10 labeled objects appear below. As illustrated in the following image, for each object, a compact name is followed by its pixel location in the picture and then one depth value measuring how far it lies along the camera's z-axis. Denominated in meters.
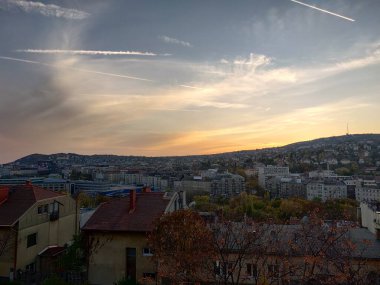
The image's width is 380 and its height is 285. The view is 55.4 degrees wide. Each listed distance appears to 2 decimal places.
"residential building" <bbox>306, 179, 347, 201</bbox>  123.44
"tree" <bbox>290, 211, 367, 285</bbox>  14.44
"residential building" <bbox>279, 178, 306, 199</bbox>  135.56
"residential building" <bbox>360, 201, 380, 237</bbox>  25.98
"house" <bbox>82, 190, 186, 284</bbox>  22.92
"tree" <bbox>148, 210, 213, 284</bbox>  15.92
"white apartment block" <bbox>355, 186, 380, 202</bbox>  114.69
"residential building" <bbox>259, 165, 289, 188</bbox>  163.10
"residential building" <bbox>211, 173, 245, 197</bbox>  152.12
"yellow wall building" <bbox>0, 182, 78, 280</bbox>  24.17
